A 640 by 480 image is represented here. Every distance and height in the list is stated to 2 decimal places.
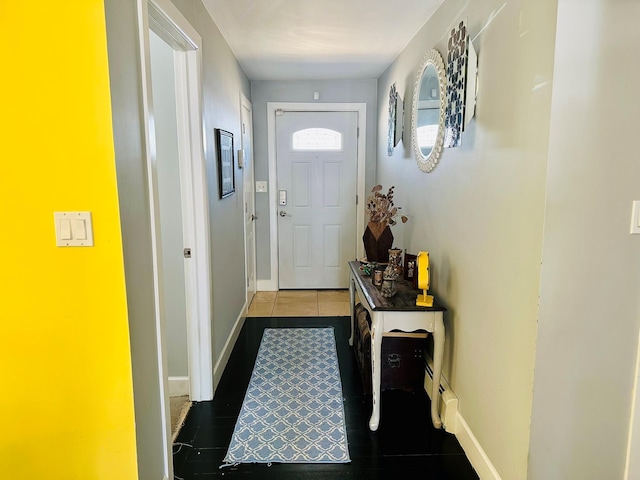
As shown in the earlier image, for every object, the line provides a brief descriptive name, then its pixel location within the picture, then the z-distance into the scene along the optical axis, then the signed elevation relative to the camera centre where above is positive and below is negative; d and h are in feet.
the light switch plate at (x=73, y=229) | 4.54 -0.51
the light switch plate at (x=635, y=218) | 4.88 -0.43
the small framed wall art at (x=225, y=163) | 9.41 +0.33
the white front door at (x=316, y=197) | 15.39 -0.66
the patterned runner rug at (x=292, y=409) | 7.01 -4.16
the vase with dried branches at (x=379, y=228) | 9.53 -1.07
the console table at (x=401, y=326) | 7.36 -2.39
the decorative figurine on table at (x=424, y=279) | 7.48 -1.66
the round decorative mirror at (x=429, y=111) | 7.95 +1.25
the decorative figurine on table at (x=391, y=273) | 8.00 -1.74
